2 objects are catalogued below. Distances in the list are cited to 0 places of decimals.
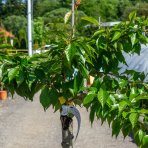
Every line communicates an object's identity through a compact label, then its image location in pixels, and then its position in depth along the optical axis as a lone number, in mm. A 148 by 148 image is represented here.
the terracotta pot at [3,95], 12711
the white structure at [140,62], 9007
